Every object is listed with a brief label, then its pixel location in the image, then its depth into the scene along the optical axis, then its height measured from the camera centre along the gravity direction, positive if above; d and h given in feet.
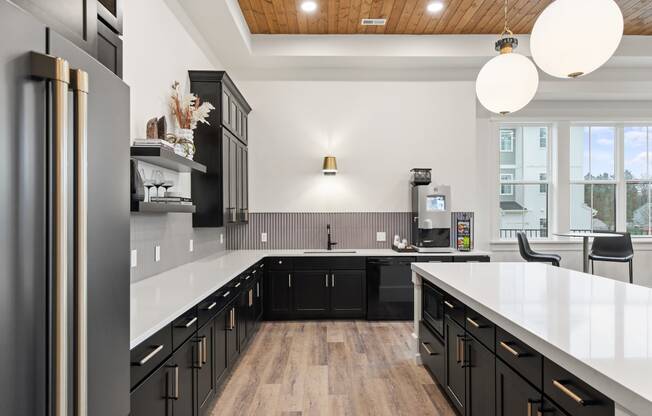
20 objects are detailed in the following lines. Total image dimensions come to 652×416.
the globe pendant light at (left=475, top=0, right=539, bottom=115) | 7.55 +2.39
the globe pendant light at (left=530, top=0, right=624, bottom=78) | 5.68 +2.50
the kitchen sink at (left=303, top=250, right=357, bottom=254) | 17.02 -1.95
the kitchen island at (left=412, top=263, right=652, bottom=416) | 3.86 -1.61
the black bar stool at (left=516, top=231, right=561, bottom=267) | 17.98 -2.19
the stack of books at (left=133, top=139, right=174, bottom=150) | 8.58 +1.35
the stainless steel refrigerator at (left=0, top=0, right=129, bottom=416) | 2.61 -0.12
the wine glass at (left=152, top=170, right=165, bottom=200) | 9.10 +0.60
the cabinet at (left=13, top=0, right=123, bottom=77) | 3.69 +2.00
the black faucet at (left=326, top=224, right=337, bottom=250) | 17.82 -1.63
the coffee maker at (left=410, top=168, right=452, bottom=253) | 16.85 -0.50
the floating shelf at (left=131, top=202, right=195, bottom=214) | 7.96 -0.04
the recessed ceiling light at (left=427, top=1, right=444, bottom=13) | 14.14 +7.12
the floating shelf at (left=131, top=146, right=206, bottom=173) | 8.49 +1.07
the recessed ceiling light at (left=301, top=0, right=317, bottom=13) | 14.11 +7.11
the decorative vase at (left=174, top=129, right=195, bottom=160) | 10.43 +1.66
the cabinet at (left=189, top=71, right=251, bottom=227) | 13.21 +1.71
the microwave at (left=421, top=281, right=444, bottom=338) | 9.45 -2.55
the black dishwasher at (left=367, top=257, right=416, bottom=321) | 16.12 -3.29
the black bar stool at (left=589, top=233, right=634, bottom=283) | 18.49 -2.01
